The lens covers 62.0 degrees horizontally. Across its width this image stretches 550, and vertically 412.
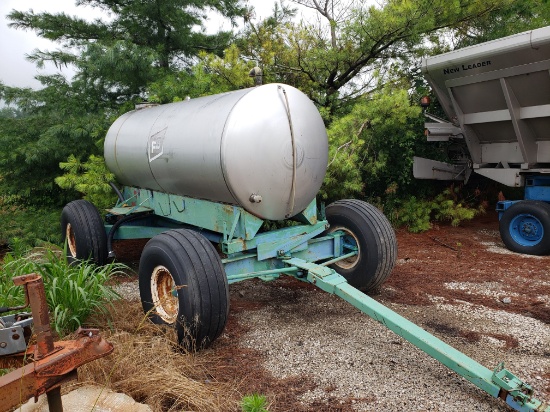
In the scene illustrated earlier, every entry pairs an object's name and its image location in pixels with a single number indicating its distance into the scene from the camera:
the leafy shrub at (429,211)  7.24
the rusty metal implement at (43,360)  1.80
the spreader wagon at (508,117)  5.21
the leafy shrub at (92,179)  5.89
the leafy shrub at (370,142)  5.99
